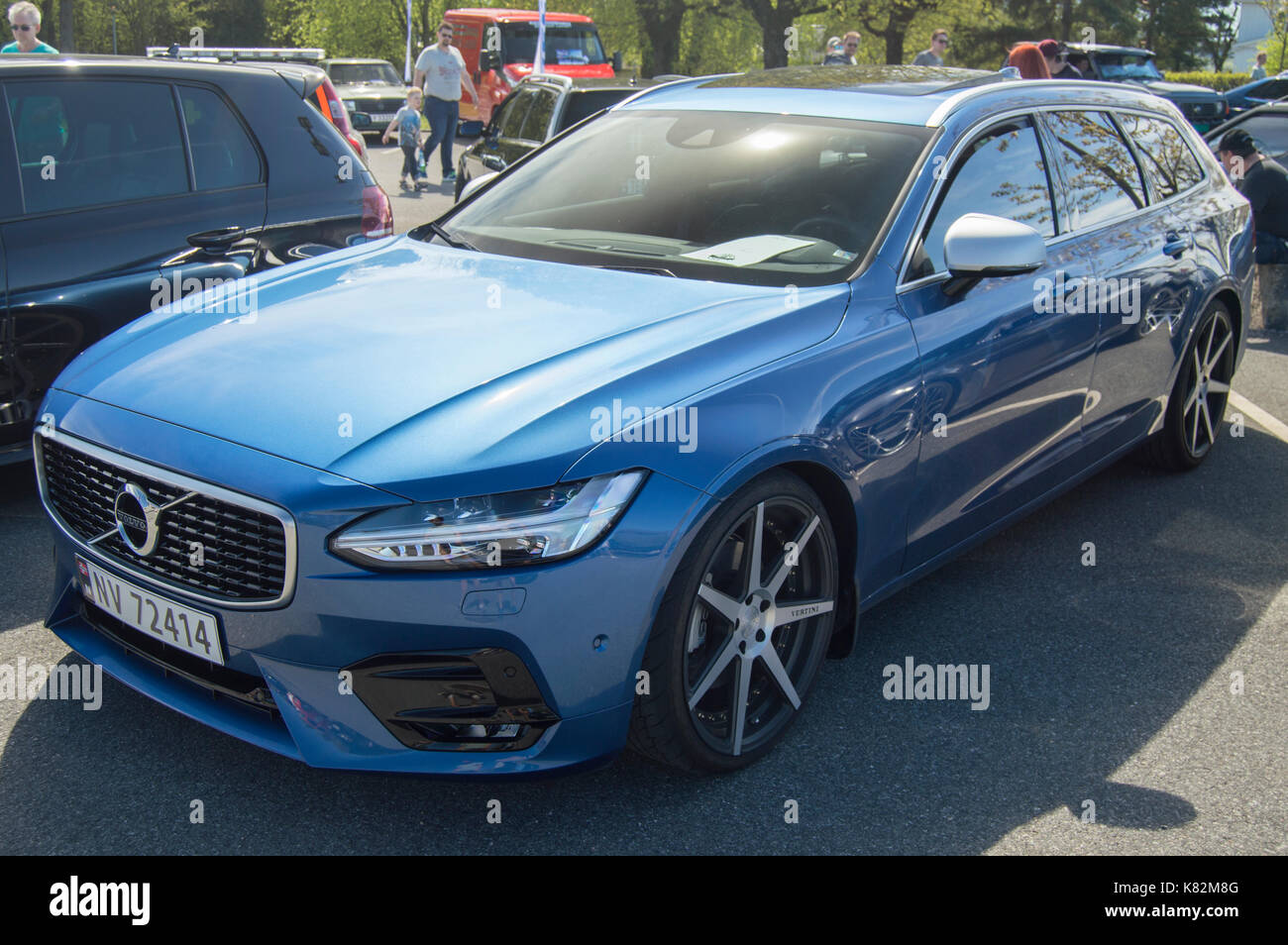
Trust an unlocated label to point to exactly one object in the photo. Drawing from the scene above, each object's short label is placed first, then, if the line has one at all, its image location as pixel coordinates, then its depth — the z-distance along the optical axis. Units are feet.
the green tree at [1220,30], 178.40
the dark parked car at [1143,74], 68.85
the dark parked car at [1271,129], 35.91
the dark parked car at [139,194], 15.35
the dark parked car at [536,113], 31.96
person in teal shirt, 30.32
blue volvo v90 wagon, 8.61
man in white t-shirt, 51.52
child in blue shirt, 52.29
